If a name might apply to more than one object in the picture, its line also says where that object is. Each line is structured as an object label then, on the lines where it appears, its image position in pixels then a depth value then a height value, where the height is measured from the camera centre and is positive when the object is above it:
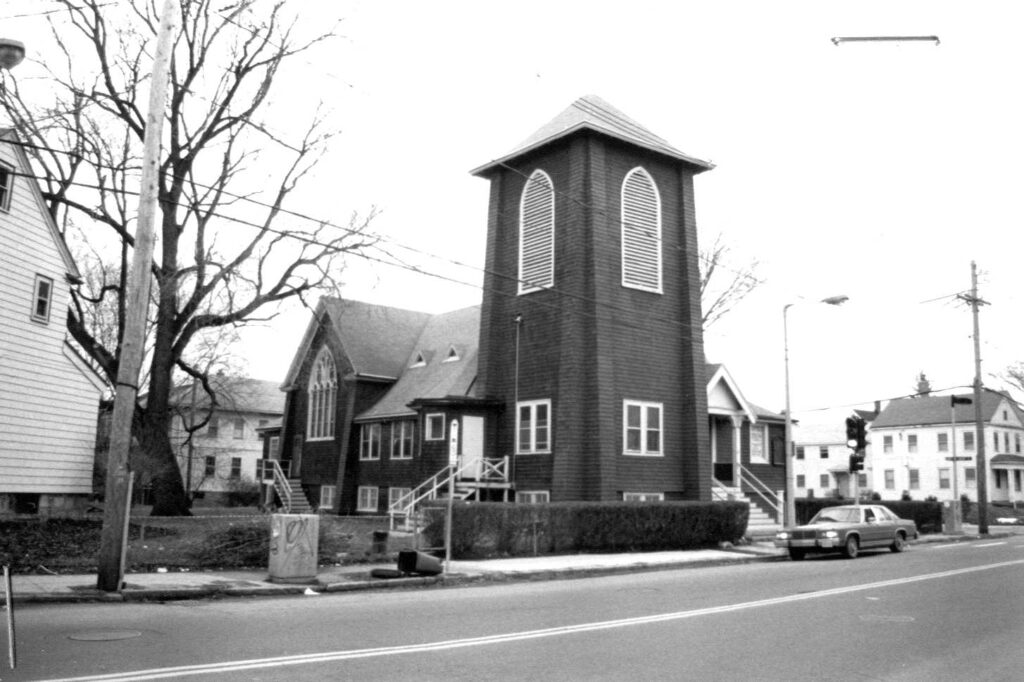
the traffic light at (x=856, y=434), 28.84 +1.66
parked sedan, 24.48 -1.27
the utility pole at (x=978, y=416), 38.56 +3.20
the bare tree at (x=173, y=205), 29.03 +8.88
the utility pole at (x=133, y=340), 14.03 +2.08
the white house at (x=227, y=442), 65.19 +2.32
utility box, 16.31 -1.33
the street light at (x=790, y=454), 27.65 +1.00
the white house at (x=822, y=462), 83.94 +2.24
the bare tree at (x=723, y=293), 47.53 +10.27
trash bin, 17.31 -1.63
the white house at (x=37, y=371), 25.28 +2.87
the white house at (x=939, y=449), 72.00 +3.28
